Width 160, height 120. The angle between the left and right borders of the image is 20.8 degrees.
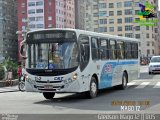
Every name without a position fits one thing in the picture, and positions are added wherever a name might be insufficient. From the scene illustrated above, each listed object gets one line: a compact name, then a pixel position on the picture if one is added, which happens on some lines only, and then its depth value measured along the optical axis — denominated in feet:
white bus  55.26
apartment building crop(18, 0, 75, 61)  460.96
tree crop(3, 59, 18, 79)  110.77
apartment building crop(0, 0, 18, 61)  483.92
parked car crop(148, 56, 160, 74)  132.98
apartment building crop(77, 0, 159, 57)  460.96
